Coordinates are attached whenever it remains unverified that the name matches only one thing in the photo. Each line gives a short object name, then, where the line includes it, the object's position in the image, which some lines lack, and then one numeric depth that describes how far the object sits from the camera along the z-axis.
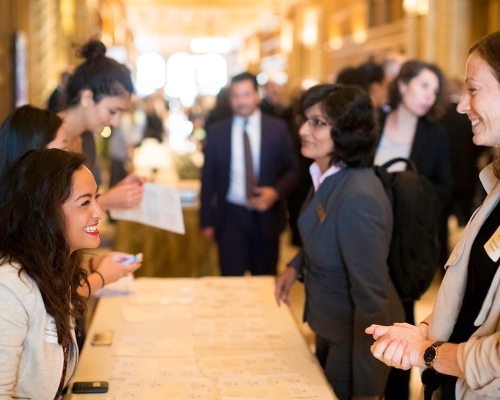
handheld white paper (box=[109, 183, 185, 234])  2.90
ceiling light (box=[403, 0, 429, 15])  8.78
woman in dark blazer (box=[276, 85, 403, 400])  2.20
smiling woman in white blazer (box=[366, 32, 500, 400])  1.43
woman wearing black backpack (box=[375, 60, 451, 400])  3.77
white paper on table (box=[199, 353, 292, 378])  2.14
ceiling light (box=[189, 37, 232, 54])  27.36
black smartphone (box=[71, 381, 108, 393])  1.97
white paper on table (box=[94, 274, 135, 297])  2.60
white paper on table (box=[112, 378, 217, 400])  1.94
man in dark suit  4.28
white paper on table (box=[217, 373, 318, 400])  1.95
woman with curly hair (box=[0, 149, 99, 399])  1.55
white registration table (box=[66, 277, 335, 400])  2.01
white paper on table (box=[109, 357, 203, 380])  2.10
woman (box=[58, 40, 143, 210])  2.90
